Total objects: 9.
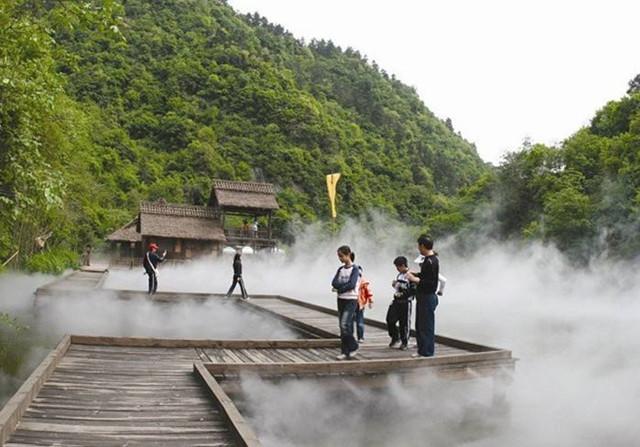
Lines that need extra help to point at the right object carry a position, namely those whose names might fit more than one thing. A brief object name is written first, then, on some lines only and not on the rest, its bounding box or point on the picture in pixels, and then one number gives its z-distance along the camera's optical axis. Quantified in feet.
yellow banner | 97.83
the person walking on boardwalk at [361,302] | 27.48
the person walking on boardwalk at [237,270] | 51.19
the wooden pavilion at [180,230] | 104.22
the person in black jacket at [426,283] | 22.77
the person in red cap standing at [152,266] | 51.60
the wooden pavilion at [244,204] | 110.01
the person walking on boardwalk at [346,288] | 23.15
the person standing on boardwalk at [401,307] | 26.50
